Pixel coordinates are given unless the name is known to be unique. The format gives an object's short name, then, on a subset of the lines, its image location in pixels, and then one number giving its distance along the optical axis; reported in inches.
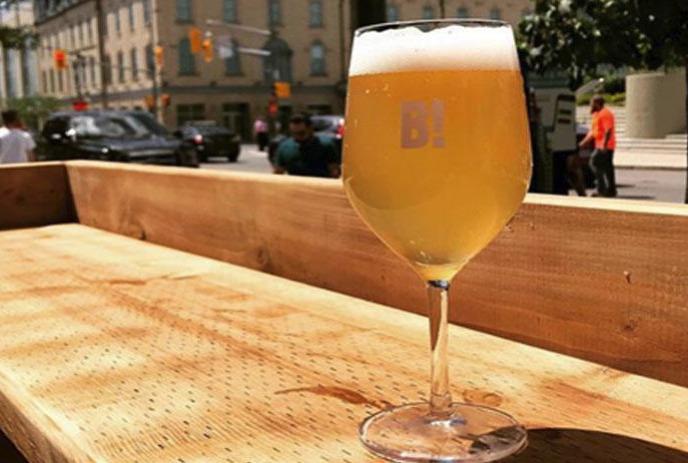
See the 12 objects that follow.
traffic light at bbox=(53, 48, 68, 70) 1521.9
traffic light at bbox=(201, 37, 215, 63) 1427.2
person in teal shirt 321.1
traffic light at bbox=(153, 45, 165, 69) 1678.3
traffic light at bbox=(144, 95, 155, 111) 1865.2
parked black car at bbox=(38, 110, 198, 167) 464.8
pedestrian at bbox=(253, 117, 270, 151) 1427.2
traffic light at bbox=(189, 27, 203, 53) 1384.1
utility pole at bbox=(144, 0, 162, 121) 1875.0
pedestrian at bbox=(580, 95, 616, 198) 476.7
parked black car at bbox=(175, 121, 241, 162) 1083.9
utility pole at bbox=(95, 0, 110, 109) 1609.3
